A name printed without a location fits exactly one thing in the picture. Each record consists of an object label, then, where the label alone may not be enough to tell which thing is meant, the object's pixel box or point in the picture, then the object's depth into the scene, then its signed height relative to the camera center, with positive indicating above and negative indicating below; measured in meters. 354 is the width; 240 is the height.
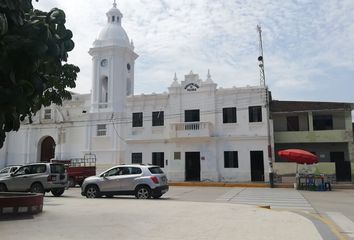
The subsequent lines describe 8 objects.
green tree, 4.22 +1.34
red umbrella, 25.66 +0.31
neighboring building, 30.95 +2.75
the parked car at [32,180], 18.81 -0.77
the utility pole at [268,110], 27.70 +4.33
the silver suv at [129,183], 17.20 -0.92
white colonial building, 32.03 +3.56
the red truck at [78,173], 28.44 -0.69
